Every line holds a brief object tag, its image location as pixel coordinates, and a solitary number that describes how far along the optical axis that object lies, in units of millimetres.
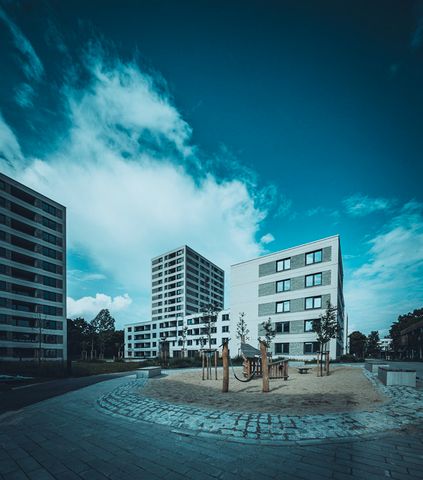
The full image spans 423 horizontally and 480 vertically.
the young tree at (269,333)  30369
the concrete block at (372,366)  17156
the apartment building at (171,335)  64500
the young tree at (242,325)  38406
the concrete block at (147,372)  15536
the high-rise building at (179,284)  84688
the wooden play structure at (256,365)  14895
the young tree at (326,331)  19344
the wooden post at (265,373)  10578
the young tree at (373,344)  57912
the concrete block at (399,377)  10953
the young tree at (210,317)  30828
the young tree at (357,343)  68012
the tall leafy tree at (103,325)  61719
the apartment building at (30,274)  42344
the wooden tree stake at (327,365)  16831
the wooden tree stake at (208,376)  15617
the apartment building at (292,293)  32500
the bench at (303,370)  18328
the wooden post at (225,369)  10714
